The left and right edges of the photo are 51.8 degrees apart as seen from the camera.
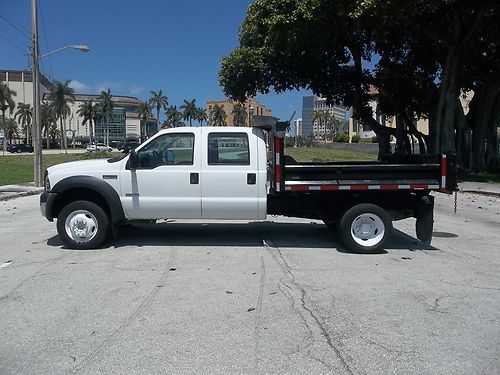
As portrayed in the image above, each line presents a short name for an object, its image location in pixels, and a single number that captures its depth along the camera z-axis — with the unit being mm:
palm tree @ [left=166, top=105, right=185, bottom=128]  151000
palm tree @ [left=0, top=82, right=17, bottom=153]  88325
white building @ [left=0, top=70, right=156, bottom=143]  152875
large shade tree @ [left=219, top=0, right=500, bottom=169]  21734
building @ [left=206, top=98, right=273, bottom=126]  151438
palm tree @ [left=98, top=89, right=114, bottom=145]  127938
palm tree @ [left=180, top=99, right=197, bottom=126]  151712
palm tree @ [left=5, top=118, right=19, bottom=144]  132775
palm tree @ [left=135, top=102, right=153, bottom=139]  143375
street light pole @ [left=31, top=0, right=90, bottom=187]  21766
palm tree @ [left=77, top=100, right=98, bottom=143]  127812
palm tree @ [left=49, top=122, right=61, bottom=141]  131350
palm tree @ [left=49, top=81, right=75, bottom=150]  108000
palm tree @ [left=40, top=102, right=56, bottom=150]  117131
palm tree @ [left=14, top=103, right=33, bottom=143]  126375
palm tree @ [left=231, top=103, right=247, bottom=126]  121462
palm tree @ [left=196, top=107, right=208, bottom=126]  157300
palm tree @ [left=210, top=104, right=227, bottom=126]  129400
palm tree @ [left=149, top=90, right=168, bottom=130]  138250
